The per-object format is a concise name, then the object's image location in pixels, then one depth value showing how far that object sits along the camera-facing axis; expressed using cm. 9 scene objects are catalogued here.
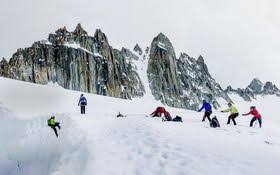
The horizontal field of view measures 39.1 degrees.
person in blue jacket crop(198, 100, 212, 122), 3065
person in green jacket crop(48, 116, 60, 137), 2802
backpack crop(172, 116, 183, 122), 3086
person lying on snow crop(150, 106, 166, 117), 3344
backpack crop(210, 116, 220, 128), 2684
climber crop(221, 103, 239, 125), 3097
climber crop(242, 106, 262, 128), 3083
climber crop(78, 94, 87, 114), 3862
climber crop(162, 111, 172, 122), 3134
